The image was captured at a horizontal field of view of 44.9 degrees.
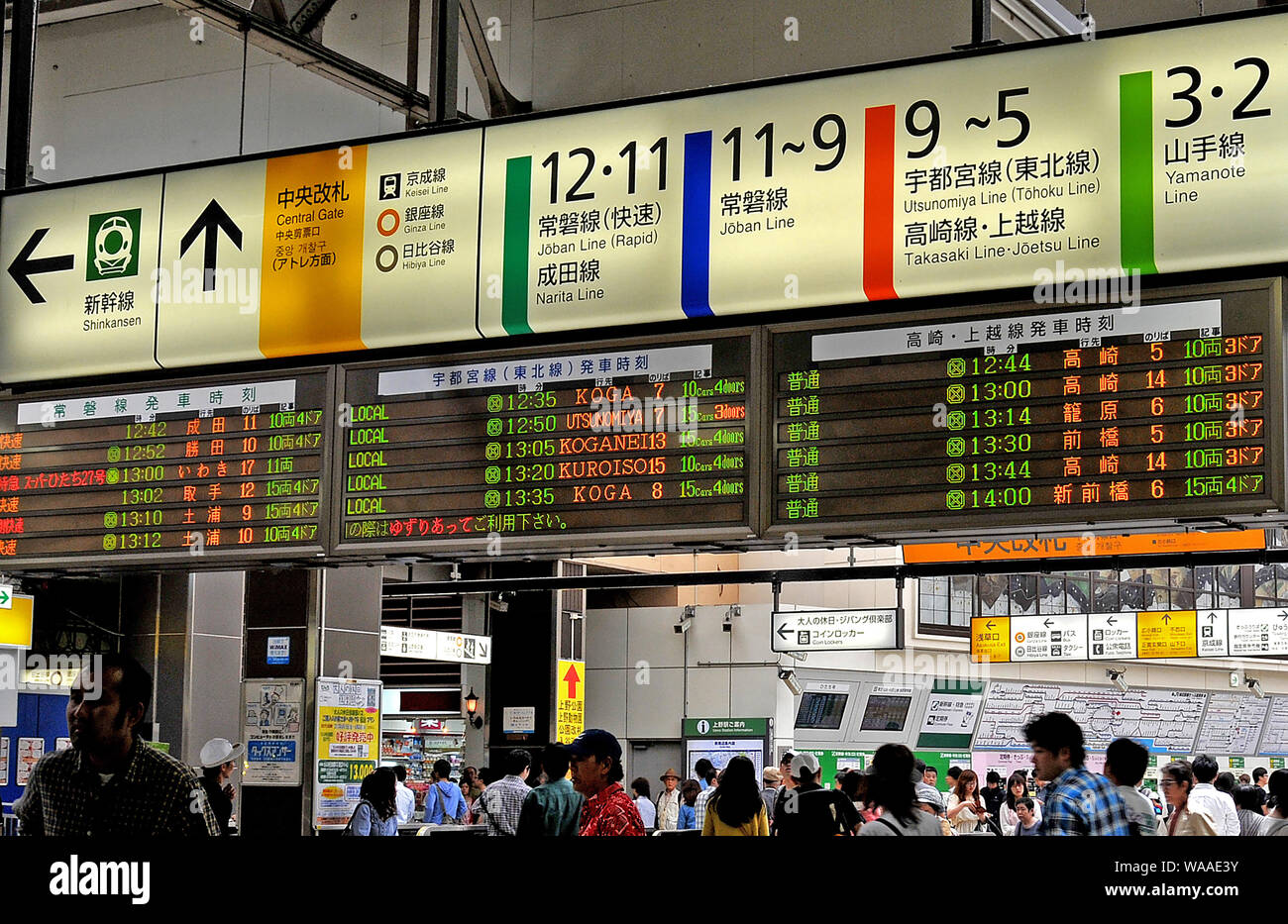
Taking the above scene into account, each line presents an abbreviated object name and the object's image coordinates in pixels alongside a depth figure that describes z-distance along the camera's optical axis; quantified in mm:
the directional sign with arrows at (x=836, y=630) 14195
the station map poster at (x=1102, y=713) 24312
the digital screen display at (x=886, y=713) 22844
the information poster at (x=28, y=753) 12734
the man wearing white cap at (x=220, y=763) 10048
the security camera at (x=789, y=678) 19562
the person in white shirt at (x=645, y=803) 14320
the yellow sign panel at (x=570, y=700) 18703
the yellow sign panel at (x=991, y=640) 16062
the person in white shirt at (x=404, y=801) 13844
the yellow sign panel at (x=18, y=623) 12234
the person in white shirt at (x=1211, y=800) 9312
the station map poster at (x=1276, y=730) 28656
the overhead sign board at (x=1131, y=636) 14438
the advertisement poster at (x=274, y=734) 11531
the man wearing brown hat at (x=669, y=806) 17156
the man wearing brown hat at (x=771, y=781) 11520
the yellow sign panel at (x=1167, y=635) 15133
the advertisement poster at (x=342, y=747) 11539
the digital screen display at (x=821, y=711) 22156
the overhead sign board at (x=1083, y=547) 10812
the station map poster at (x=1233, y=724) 27703
